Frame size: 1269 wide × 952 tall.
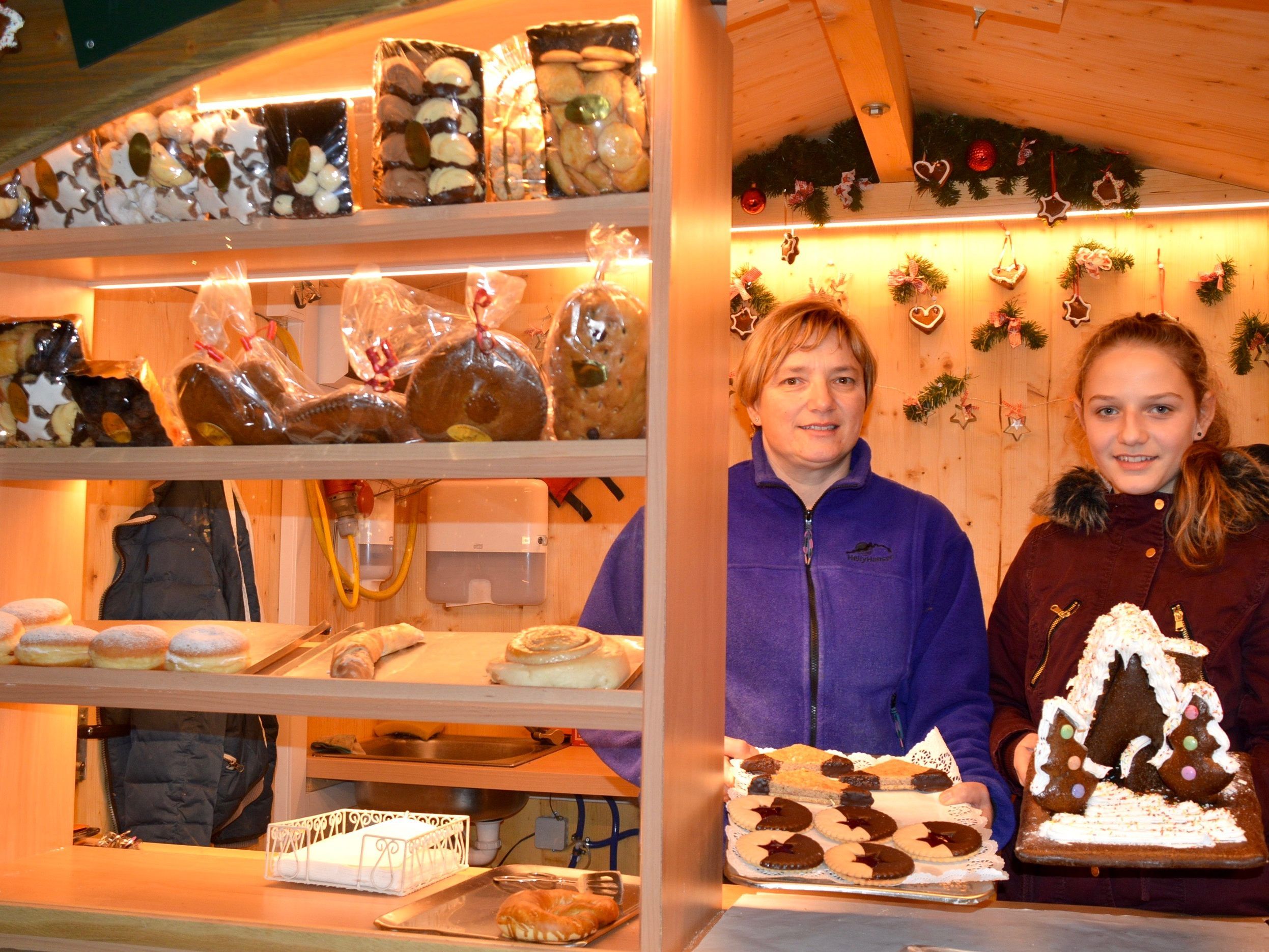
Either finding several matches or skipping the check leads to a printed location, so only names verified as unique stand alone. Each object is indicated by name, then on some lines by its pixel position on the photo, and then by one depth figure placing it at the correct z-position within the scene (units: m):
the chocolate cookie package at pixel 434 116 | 1.55
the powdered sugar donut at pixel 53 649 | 1.72
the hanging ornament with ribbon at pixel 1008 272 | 4.39
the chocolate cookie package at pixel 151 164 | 1.67
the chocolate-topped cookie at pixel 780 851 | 1.63
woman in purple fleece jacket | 2.25
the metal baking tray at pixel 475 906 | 1.53
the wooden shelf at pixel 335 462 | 1.47
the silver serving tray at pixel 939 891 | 1.56
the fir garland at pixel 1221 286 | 4.24
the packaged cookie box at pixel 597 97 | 1.49
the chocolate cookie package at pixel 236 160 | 1.63
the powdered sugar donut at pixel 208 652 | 1.67
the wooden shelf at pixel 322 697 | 1.47
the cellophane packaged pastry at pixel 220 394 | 1.63
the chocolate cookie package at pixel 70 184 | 1.73
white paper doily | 1.59
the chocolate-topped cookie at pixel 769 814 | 1.77
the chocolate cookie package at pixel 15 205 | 1.76
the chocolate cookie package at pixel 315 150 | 1.61
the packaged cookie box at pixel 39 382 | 1.72
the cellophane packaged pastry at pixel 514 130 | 1.55
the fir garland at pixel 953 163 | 4.23
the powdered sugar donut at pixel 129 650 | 1.69
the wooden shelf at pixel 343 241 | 1.52
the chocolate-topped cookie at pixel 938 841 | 1.63
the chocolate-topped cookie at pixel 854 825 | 1.72
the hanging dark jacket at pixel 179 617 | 3.18
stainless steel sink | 3.92
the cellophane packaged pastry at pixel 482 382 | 1.52
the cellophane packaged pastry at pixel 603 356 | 1.49
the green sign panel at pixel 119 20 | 1.59
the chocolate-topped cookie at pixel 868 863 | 1.57
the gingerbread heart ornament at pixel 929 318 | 4.49
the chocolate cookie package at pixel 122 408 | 1.69
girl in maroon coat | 1.91
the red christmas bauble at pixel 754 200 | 4.61
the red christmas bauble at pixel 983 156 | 4.33
